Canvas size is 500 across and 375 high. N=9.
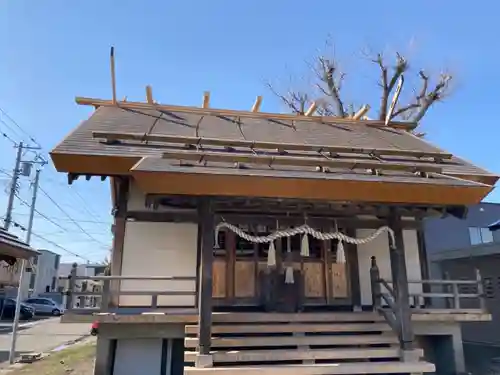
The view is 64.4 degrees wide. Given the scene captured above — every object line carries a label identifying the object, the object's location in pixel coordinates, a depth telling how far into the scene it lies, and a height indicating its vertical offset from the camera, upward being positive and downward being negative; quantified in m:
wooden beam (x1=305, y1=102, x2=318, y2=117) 10.12 +4.57
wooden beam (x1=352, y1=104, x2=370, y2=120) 10.38 +4.59
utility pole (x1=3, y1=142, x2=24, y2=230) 19.05 +5.03
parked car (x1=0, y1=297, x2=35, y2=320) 23.02 -1.08
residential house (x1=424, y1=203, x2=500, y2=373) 10.68 +0.53
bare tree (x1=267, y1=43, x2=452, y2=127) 14.55 +7.46
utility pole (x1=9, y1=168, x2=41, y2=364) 9.64 -0.57
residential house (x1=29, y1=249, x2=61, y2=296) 36.28 +1.64
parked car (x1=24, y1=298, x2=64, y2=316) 28.00 -0.98
